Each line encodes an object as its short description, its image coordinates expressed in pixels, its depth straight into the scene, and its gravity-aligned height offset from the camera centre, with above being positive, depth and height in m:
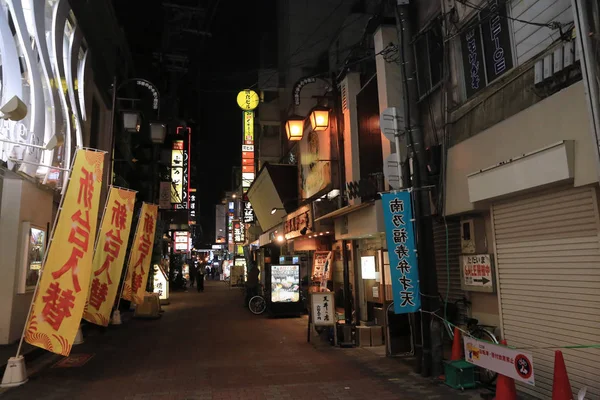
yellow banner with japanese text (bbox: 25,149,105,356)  7.52 +0.09
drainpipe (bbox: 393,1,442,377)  7.78 +0.94
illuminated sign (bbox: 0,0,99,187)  9.01 +4.77
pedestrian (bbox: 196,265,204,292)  32.75 -0.95
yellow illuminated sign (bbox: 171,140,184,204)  32.31 +7.82
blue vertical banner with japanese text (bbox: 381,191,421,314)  8.00 +0.22
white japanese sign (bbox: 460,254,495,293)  7.85 -0.27
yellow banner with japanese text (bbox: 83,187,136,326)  11.04 +0.40
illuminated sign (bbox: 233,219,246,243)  43.31 +3.67
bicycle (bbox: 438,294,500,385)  7.04 -1.31
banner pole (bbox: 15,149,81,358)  7.46 +0.60
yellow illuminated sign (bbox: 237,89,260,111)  22.38 +8.84
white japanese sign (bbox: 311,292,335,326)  11.07 -1.13
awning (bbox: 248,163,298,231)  20.47 +3.93
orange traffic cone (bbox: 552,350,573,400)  4.98 -1.49
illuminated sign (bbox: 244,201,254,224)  33.89 +4.27
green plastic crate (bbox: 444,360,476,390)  6.93 -1.90
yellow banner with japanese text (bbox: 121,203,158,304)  14.54 +0.41
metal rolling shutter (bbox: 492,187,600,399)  5.54 -0.32
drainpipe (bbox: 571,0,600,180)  4.27 +1.93
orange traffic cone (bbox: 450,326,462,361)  7.32 -1.53
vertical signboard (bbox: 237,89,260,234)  28.38 +7.90
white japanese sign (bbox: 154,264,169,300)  21.62 -0.66
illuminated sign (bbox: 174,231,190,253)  33.81 +2.21
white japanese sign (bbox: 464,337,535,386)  5.34 -1.38
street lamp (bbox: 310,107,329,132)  14.49 +5.02
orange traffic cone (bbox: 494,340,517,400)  5.66 -1.75
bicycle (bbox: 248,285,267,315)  18.27 -1.66
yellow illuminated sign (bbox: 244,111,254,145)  28.34 +9.18
